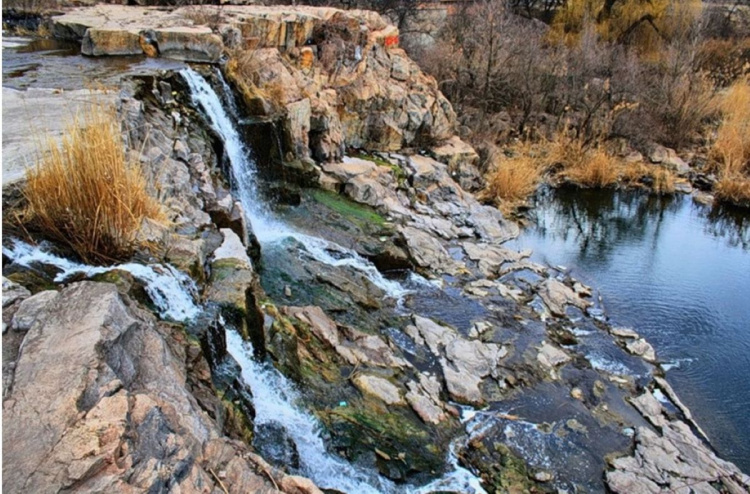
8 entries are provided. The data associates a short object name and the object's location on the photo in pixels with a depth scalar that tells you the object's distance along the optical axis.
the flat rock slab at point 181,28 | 7.61
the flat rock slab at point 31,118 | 3.61
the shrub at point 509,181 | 10.38
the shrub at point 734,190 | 11.30
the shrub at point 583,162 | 11.81
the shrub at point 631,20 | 17.25
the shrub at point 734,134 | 12.16
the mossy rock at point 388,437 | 3.96
